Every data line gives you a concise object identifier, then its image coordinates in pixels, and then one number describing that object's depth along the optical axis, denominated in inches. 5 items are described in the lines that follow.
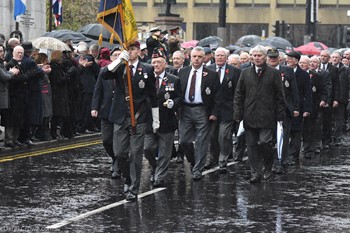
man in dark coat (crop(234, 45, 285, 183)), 664.4
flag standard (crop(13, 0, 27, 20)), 1184.2
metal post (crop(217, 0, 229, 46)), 1614.2
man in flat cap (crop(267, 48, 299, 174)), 739.4
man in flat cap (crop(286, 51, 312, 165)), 789.4
